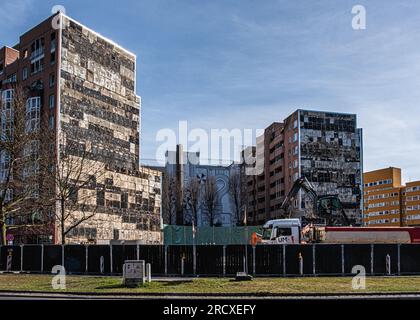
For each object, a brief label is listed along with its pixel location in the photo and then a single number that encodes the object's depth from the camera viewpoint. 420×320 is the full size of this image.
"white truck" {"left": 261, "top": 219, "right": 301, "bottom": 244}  51.50
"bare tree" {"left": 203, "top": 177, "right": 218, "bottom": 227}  120.94
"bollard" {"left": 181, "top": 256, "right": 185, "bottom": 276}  34.41
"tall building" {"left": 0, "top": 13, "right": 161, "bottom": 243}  85.94
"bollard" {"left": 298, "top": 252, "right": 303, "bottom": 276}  33.25
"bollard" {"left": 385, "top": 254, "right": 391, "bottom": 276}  33.97
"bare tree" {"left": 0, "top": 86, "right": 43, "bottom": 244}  42.06
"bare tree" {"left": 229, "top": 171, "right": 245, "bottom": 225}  127.25
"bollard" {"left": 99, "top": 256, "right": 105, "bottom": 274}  35.69
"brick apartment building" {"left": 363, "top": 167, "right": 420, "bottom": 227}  180.75
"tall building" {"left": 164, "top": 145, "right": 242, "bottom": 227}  124.44
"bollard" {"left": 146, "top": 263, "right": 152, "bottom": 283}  27.73
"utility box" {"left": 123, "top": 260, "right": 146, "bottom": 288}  26.09
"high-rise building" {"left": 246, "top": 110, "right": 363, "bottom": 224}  125.75
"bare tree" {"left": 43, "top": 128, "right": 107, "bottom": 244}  50.94
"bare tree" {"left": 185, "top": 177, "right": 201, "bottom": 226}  121.19
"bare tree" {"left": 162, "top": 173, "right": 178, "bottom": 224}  120.12
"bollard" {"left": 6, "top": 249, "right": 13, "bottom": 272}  38.92
